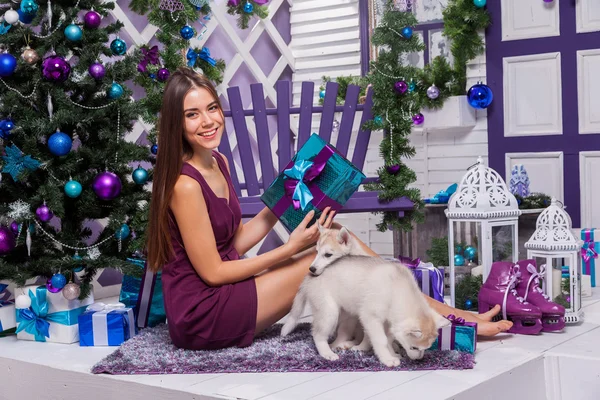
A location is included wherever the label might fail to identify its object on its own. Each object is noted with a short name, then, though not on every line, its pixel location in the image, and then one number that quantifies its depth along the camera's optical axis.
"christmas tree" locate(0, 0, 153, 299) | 2.71
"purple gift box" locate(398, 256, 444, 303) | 3.02
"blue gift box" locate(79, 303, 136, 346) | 2.67
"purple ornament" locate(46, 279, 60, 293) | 2.75
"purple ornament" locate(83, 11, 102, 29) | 2.82
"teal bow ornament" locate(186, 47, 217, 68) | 3.80
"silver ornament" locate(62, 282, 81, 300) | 2.73
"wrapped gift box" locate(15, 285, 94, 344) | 2.77
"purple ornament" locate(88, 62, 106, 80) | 2.79
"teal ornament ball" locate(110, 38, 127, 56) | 2.92
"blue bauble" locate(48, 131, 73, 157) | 2.70
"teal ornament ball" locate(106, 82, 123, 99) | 2.84
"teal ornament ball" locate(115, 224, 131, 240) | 2.85
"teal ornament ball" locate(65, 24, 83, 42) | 2.75
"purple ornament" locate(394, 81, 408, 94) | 3.21
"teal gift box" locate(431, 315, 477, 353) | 2.30
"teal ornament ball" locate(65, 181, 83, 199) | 2.72
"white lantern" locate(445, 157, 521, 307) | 2.95
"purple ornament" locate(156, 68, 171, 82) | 3.43
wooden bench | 3.47
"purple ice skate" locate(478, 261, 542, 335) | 2.63
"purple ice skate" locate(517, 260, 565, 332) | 2.66
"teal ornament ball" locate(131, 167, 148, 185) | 2.94
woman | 2.37
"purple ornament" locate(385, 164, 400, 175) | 3.24
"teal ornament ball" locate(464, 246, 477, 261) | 3.03
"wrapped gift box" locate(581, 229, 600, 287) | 3.77
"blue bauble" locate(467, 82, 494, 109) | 4.46
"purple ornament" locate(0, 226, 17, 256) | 2.67
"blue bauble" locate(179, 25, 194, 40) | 3.54
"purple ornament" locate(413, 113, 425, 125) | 4.51
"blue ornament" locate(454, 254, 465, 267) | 3.04
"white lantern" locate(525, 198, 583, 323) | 2.86
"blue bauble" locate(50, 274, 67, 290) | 2.71
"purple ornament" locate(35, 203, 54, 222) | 2.70
